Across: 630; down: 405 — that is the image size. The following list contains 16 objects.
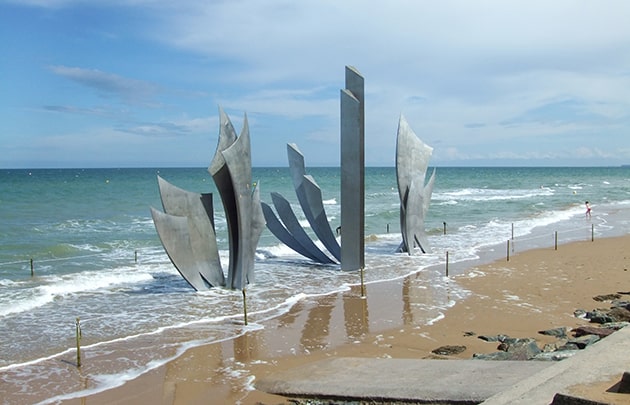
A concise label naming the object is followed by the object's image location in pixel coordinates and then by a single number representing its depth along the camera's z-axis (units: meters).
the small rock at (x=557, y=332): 9.70
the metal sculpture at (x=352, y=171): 15.76
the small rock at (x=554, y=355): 7.38
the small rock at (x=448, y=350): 8.89
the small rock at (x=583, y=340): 8.39
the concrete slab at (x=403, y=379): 6.24
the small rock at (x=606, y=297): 12.42
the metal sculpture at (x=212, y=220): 13.23
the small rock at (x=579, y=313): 11.10
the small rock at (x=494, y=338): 9.56
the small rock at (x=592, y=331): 9.22
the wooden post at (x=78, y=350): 8.66
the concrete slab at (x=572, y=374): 4.84
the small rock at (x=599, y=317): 10.39
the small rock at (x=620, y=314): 10.42
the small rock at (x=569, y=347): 8.15
